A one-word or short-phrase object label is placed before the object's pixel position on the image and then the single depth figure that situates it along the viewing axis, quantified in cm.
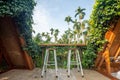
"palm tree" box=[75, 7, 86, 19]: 1184
